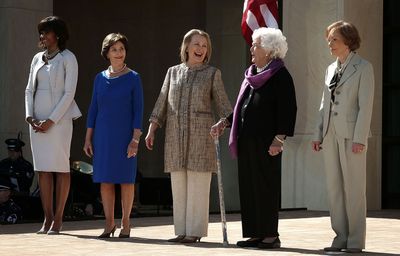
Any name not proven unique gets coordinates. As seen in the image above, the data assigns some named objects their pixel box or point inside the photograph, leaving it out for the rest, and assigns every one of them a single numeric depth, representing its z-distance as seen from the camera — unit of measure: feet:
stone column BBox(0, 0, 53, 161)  56.44
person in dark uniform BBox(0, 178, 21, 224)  43.59
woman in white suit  36.17
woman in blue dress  34.50
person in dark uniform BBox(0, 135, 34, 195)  49.70
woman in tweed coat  33.09
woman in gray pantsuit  30.60
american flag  45.85
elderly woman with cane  31.24
